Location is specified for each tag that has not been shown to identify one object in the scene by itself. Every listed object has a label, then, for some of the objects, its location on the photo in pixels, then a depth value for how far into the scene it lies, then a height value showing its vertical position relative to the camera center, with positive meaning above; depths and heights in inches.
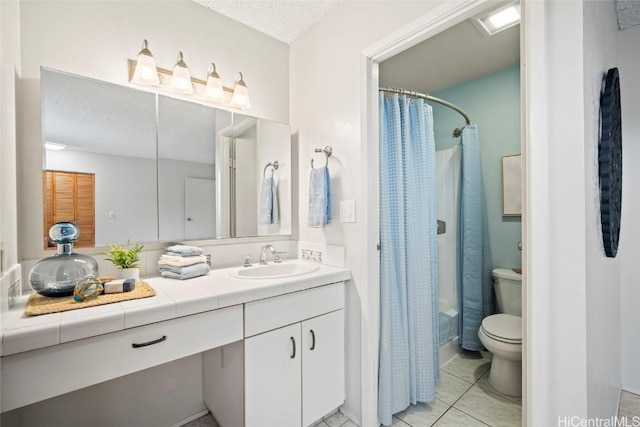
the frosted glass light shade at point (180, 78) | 63.1 +30.4
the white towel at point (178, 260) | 57.6 -9.1
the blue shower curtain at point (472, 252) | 95.3 -13.5
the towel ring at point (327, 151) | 71.4 +15.8
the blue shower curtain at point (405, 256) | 65.4 -10.2
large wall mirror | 52.5 +11.2
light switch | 65.4 +0.7
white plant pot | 53.4 -10.7
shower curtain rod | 71.2 +31.5
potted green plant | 53.2 -8.4
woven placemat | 38.8 -12.4
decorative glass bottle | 44.0 -8.1
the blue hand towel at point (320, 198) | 68.7 +3.9
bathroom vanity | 35.3 -19.2
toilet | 71.6 -34.4
